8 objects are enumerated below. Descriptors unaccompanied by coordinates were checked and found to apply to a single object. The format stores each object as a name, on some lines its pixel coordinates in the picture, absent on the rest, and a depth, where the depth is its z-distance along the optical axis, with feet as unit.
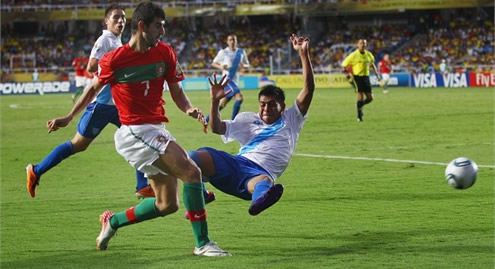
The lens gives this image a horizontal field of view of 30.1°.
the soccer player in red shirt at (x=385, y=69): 151.02
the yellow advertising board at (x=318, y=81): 172.87
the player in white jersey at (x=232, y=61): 86.74
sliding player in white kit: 28.50
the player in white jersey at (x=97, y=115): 38.32
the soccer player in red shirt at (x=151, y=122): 25.02
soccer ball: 29.68
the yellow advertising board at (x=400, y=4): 190.19
